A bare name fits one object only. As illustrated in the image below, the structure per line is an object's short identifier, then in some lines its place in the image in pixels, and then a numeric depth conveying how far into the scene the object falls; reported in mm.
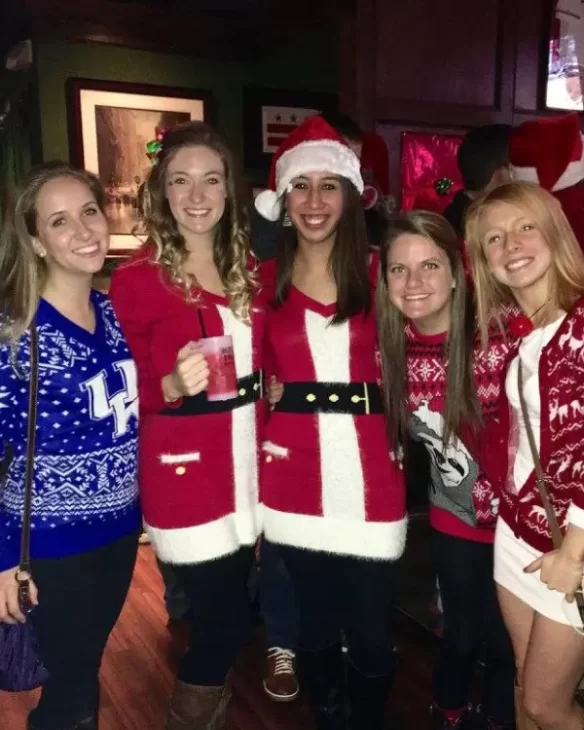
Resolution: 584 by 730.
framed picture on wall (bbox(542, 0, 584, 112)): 3457
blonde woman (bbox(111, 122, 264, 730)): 1629
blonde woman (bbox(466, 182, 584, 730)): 1351
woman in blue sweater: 1421
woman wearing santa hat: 1690
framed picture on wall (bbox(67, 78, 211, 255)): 4148
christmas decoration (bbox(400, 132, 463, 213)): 3141
